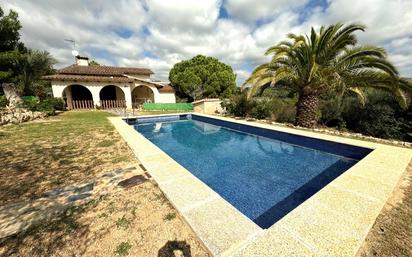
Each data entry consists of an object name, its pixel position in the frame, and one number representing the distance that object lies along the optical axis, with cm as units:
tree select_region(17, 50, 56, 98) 1775
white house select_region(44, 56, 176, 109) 2003
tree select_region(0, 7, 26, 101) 1547
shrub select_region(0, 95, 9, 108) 1315
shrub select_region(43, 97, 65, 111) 1711
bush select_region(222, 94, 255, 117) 1510
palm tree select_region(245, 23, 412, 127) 795
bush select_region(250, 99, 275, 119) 1341
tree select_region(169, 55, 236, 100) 2811
